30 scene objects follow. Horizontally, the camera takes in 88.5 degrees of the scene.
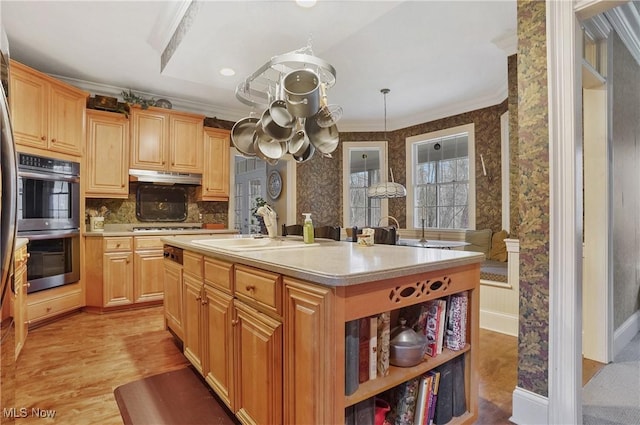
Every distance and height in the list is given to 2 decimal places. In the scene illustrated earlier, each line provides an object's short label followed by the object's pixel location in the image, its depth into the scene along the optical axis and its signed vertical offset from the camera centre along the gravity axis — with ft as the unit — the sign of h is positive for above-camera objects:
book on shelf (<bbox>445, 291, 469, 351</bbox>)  5.29 -1.78
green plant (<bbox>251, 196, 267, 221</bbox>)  17.69 +0.65
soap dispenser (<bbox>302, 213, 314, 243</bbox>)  7.37 -0.38
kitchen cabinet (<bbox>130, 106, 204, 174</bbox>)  12.96 +3.05
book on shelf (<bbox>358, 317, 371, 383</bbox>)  4.39 -1.81
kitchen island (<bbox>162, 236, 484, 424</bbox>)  3.84 -1.42
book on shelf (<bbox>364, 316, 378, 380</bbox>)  4.40 -1.76
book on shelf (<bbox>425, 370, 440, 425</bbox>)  5.02 -2.80
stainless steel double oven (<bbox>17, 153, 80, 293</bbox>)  9.61 -0.13
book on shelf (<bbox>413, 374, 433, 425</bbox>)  4.90 -2.82
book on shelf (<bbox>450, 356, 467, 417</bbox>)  5.30 -2.85
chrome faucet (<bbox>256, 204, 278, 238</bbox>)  8.30 -0.10
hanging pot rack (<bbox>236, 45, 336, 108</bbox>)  6.04 +2.93
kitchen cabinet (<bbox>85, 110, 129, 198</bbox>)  12.01 +2.23
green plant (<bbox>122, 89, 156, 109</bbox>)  12.75 +4.49
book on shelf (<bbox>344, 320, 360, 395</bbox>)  4.07 -1.80
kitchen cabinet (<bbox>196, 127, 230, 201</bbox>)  14.64 +2.15
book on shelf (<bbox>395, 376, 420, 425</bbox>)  4.81 -2.78
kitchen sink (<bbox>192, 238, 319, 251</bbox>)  6.81 -0.67
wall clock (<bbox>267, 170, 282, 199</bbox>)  19.43 +1.82
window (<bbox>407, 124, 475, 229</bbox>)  15.82 +1.79
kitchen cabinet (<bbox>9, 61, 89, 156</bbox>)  9.50 +3.26
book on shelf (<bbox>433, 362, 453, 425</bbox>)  5.13 -2.91
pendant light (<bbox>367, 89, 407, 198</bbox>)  13.33 +0.95
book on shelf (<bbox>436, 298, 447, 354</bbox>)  5.16 -1.75
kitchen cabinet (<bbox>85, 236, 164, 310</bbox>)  11.61 -2.04
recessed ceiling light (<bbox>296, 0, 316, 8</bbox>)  7.09 +4.62
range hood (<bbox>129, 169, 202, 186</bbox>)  13.04 +1.53
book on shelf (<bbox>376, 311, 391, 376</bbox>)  4.53 -1.82
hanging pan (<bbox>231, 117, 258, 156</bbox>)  7.98 +1.91
